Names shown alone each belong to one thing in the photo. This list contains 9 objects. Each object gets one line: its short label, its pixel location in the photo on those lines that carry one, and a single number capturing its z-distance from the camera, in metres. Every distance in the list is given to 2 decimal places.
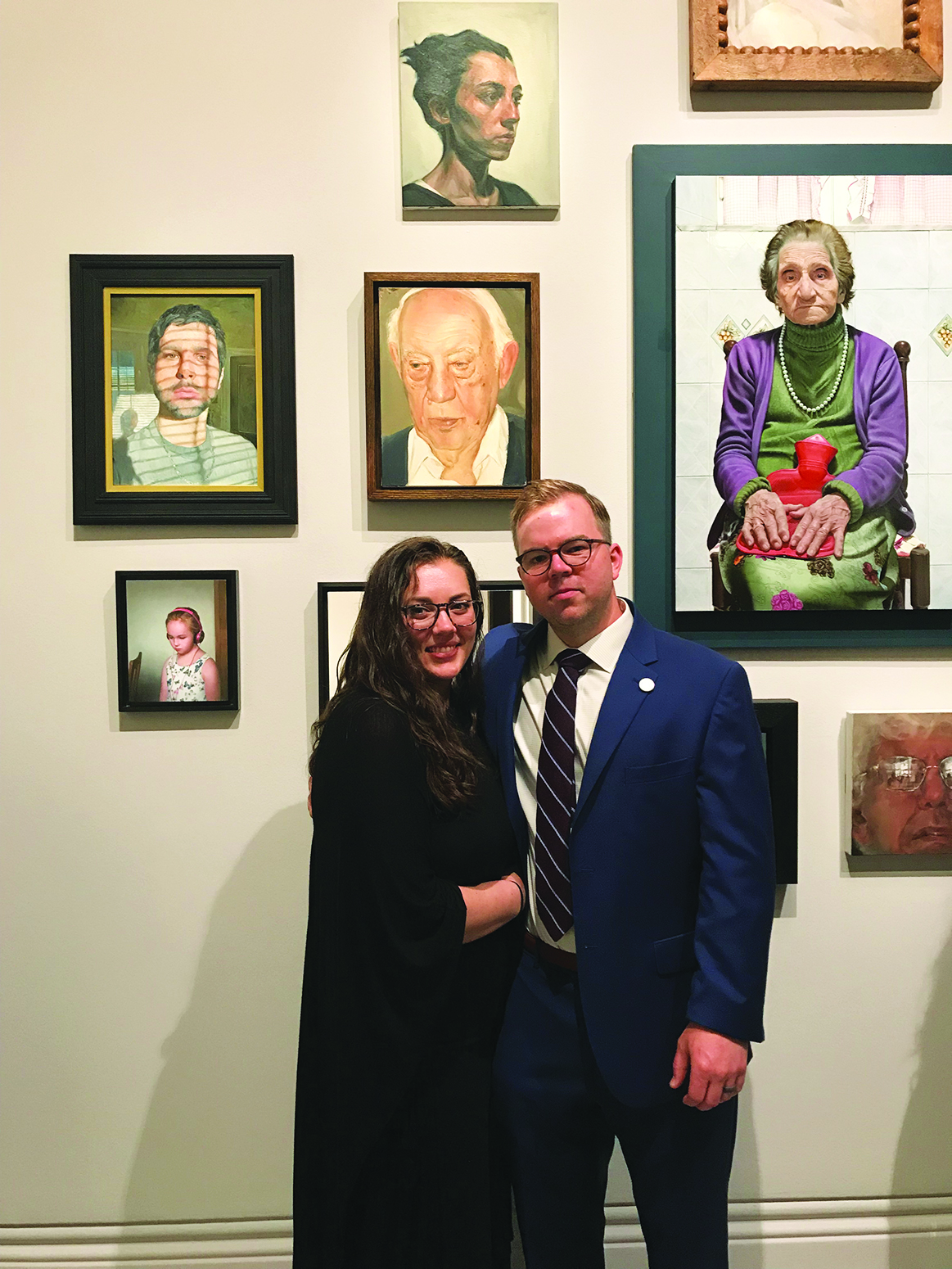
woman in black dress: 1.38
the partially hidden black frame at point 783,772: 1.88
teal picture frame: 1.88
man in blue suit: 1.38
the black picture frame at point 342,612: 1.87
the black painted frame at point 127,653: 1.88
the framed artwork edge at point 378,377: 1.85
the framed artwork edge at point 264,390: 1.86
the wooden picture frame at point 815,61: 1.85
